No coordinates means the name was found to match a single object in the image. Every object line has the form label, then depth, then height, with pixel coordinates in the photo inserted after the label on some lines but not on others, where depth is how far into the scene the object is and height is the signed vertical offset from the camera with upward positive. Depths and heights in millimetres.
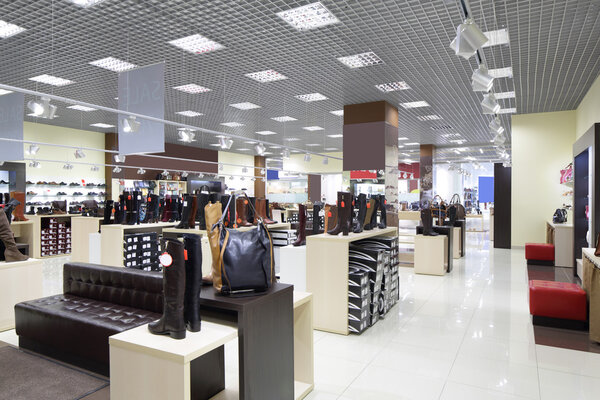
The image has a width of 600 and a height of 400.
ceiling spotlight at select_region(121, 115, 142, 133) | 5551 +1034
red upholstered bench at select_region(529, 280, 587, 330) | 4242 -1182
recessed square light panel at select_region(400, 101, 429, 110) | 9172 +2202
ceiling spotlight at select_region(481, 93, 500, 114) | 6020 +1436
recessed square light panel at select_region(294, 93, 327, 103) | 8642 +2238
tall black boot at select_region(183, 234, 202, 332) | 2055 -446
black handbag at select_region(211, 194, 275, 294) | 2285 -376
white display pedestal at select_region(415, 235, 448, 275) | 7398 -1093
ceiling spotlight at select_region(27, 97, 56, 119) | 5125 +1190
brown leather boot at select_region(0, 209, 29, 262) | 4270 -497
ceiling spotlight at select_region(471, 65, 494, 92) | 5035 +1518
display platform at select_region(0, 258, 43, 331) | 4348 -991
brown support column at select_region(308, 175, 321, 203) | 20750 +590
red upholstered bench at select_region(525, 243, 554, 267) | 8422 -1219
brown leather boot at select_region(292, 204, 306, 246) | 5059 -362
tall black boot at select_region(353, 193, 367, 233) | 4827 -186
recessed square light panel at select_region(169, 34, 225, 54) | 5590 +2238
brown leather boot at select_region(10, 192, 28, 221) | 7566 -268
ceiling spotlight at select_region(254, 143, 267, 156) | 9562 +1184
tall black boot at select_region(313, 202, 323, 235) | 4996 -276
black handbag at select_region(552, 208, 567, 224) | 8695 -440
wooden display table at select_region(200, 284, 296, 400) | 2133 -807
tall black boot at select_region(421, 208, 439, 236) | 7648 -482
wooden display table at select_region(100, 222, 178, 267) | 5793 -660
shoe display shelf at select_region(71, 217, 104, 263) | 7914 -763
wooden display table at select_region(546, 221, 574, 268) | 8062 -983
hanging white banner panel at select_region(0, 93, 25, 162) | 6379 +1199
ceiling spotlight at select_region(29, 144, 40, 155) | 9512 +1193
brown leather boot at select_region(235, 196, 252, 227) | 5445 -195
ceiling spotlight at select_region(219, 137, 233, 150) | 8602 +1207
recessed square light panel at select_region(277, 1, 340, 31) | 4758 +2263
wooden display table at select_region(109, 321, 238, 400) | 1799 -770
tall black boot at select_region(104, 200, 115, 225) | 7121 -274
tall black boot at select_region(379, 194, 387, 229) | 5438 -247
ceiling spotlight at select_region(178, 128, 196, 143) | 7586 +1220
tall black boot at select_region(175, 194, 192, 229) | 5551 -251
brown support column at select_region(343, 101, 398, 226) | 8922 +1269
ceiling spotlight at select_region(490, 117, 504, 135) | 7832 +1433
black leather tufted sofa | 2963 -943
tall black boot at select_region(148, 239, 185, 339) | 1973 -489
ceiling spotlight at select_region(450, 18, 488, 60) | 3664 +1500
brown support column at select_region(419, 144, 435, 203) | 16062 +1035
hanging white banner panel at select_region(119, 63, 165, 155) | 5445 +1314
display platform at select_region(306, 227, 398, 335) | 4156 -872
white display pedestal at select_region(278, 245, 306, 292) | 4648 -815
